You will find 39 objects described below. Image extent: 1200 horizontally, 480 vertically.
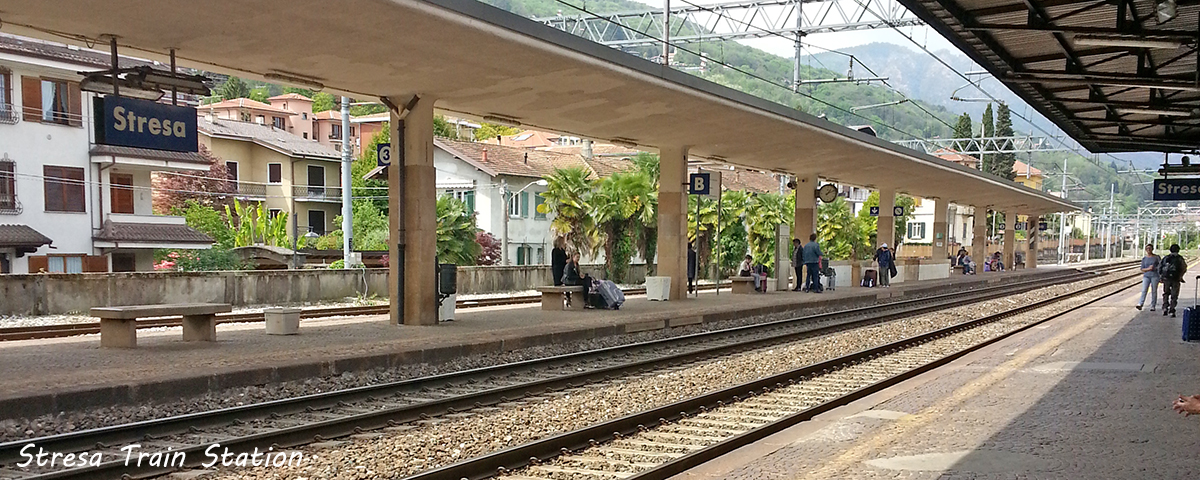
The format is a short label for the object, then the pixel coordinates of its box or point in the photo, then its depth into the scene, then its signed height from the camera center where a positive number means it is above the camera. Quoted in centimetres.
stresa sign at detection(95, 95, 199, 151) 1123 +104
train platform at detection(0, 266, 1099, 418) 912 -184
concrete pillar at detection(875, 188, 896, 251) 3803 -51
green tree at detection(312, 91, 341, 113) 9444 +1095
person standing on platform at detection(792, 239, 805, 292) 2850 -142
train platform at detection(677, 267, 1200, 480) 701 -191
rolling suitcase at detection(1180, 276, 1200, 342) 1597 -186
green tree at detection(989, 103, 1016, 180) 9602 +579
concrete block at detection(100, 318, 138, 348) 1243 -162
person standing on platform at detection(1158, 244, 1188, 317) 2069 -134
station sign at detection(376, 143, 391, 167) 1642 +98
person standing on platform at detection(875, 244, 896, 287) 3347 -176
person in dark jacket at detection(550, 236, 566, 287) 2052 -109
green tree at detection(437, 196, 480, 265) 3142 -77
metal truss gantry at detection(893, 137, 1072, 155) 4106 +315
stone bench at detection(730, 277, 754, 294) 2793 -213
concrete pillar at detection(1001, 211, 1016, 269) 5988 -142
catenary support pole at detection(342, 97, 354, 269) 2689 +44
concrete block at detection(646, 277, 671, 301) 2389 -193
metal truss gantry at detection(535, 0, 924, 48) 2700 +566
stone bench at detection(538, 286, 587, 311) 2002 -185
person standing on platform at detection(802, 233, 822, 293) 2780 -136
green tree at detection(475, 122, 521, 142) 8701 +747
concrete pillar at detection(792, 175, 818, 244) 3125 +19
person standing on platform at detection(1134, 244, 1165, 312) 2272 -139
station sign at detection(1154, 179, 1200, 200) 2145 +59
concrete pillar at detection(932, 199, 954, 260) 4616 -31
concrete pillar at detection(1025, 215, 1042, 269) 6594 -216
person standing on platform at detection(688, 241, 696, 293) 2683 -150
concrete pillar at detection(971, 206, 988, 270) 5288 -135
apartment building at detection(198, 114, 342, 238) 4934 +200
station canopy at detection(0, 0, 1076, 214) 1115 +217
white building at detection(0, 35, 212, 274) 2938 +101
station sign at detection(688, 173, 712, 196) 2388 +71
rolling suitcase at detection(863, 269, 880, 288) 3425 -230
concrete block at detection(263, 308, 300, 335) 1438 -168
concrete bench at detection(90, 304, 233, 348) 1206 -150
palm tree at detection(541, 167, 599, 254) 3600 +17
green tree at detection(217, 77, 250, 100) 9369 +1192
